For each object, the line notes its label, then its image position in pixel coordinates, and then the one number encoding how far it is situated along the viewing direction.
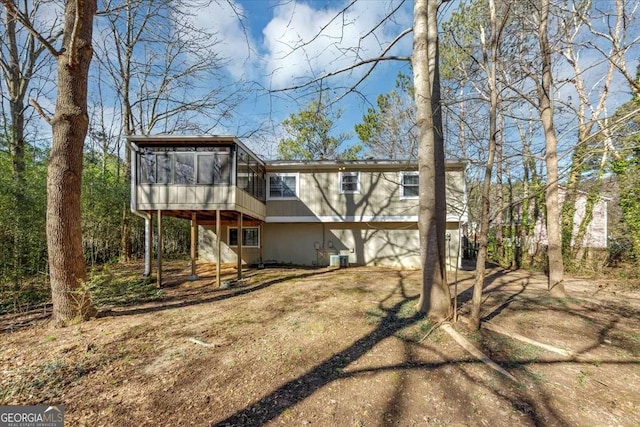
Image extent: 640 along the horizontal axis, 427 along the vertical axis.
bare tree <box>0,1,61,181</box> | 8.70
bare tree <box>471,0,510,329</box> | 3.93
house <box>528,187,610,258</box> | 10.33
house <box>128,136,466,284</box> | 10.27
